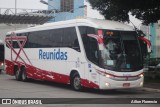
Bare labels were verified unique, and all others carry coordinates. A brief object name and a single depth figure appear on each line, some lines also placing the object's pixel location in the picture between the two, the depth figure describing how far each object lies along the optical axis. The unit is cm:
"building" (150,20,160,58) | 7750
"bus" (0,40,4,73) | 3683
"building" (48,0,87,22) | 6012
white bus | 1919
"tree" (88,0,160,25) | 2526
